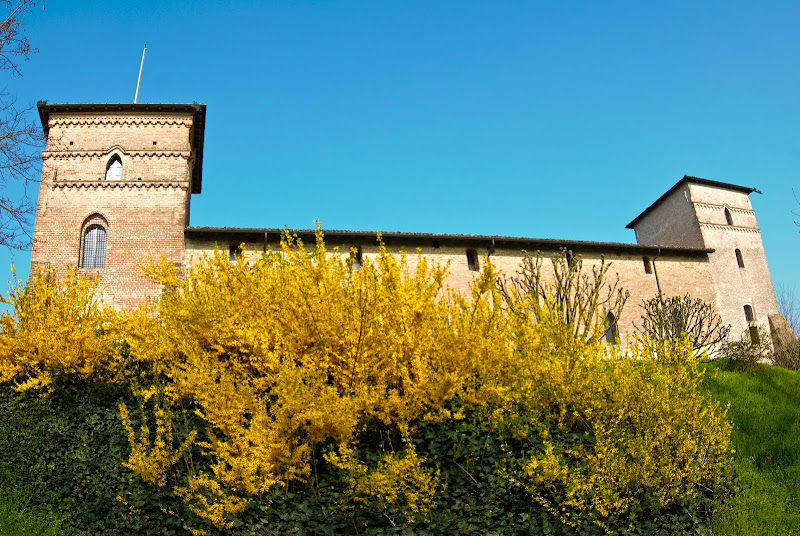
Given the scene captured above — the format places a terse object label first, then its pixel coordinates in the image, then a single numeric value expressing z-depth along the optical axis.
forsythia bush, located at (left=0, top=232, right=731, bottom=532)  6.19
